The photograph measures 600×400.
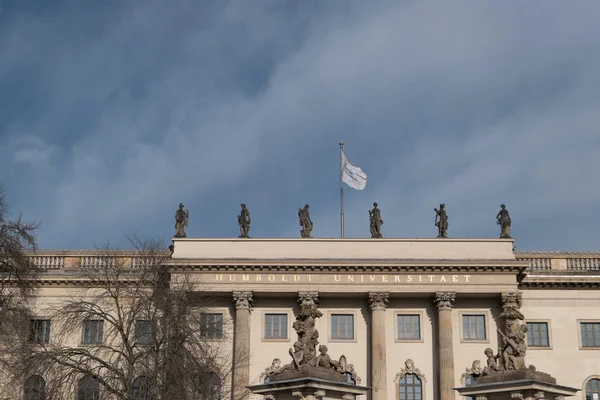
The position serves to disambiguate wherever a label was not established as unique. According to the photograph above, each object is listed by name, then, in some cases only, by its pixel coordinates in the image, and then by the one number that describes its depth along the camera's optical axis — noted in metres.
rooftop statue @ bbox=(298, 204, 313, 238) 65.94
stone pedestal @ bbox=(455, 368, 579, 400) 24.20
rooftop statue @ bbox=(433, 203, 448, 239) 65.25
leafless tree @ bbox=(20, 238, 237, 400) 42.84
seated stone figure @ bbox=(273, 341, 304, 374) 24.00
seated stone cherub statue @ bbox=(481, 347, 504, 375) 25.42
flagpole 67.62
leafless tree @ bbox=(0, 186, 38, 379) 38.78
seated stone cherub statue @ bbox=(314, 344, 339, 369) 24.12
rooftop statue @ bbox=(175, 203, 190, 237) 65.19
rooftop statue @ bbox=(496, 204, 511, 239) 65.31
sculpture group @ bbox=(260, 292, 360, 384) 23.84
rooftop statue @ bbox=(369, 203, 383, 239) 65.31
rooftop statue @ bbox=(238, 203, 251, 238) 65.44
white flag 67.62
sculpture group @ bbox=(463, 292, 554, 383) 24.73
